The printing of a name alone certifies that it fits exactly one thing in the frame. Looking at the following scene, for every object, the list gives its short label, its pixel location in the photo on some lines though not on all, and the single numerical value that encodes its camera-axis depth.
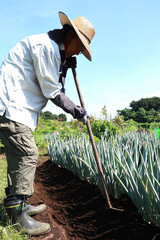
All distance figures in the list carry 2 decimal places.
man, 1.60
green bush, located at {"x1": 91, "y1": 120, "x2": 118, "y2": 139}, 5.82
